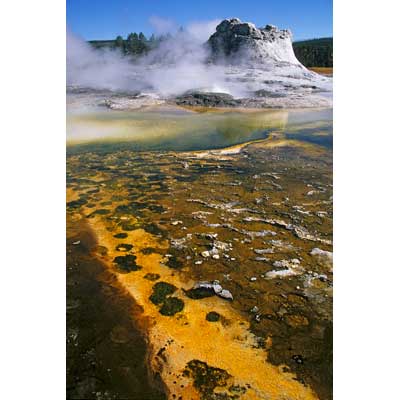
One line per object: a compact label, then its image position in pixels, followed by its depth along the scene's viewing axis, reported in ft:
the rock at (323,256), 8.34
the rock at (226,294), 7.22
